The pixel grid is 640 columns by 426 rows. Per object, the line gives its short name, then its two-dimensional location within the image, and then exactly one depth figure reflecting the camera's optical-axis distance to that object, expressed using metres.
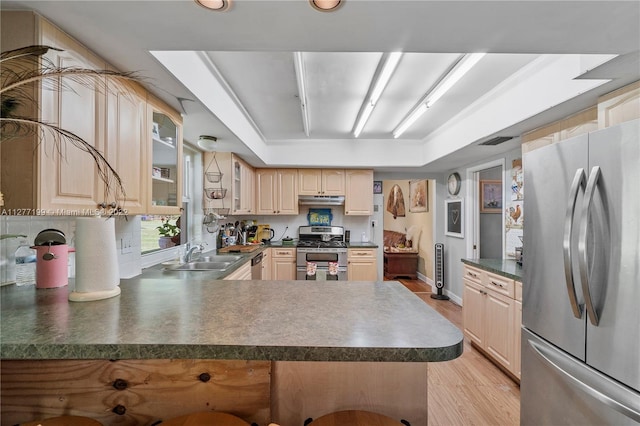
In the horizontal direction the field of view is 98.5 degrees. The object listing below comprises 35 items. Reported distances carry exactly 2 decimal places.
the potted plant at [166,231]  2.62
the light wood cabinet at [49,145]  1.05
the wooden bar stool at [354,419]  0.87
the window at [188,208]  2.63
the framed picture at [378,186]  5.26
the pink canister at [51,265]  1.31
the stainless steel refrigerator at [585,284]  1.16
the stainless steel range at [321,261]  4.25
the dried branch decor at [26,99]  0.94
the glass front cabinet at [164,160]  1.75
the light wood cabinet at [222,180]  3.39
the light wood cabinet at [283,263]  4.32
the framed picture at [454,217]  4.29
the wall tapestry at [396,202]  6.76
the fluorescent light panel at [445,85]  1.94
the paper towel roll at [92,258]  1.17
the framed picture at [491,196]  4.21
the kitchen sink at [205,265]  2.62
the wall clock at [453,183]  4.40
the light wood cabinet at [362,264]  4.31
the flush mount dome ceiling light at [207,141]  2.73
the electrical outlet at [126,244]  2.01
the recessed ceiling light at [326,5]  1.03
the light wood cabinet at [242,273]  2.56
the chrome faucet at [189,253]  2.64
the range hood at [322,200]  4.61
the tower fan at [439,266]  4.73
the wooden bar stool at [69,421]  0.81
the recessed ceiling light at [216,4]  1.04
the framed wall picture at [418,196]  5.50
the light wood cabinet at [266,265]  4.06
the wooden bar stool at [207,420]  0.83
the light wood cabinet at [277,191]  4.62
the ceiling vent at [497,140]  2.74
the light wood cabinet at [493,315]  2.22
